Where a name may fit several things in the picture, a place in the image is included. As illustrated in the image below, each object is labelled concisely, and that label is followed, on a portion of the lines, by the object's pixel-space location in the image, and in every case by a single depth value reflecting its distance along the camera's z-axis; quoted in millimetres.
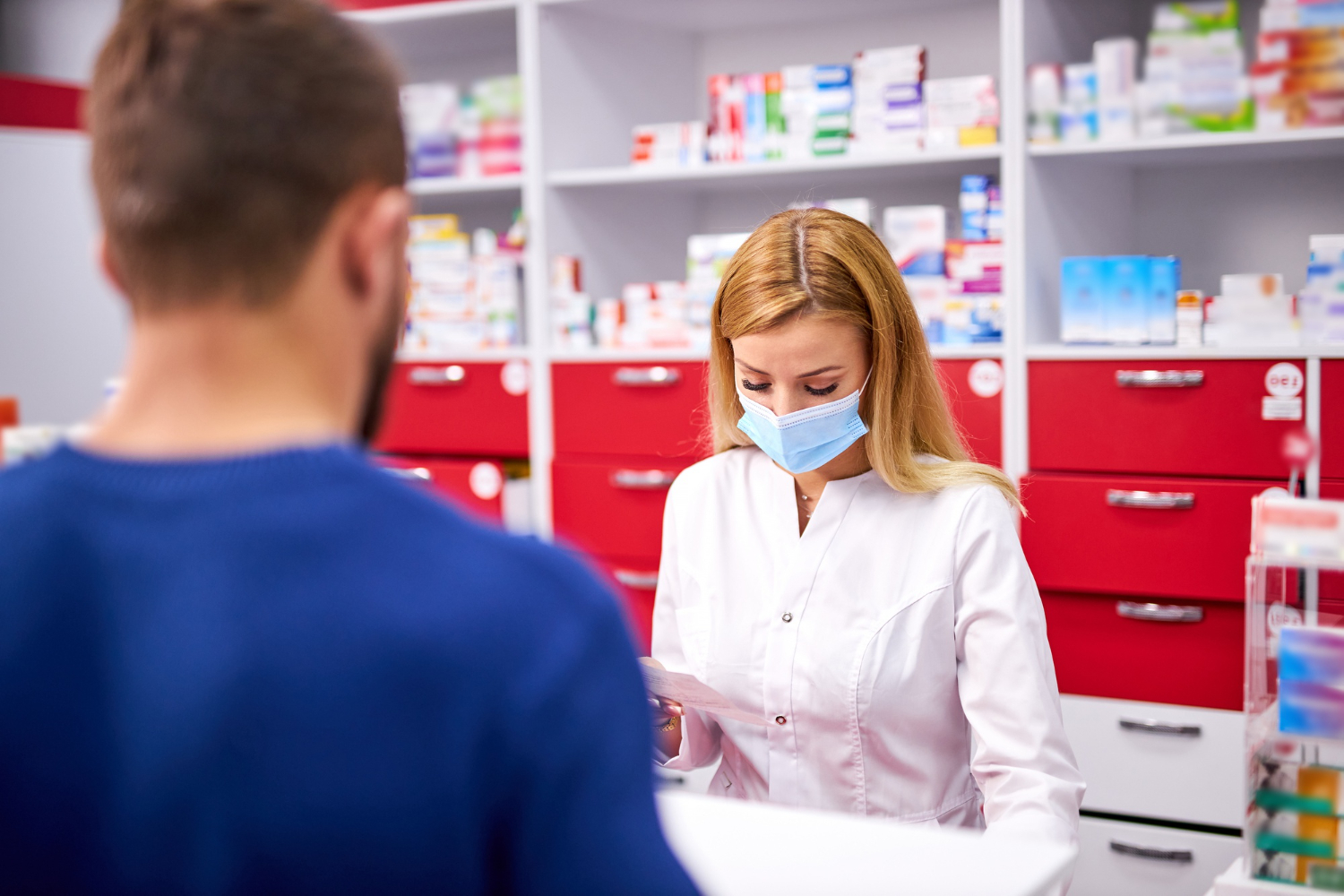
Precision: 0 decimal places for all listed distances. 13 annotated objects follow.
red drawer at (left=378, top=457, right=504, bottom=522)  3355
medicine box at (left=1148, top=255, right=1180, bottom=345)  2664
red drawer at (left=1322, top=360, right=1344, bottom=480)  2508
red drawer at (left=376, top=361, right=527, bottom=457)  3367
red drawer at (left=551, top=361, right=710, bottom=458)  3094
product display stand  1275
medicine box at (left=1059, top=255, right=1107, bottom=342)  2721
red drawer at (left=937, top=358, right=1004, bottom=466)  2812
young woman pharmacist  1656
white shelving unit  2793
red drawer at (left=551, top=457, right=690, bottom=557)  3164
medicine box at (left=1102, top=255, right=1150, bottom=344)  2680
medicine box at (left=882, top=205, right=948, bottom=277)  2873
